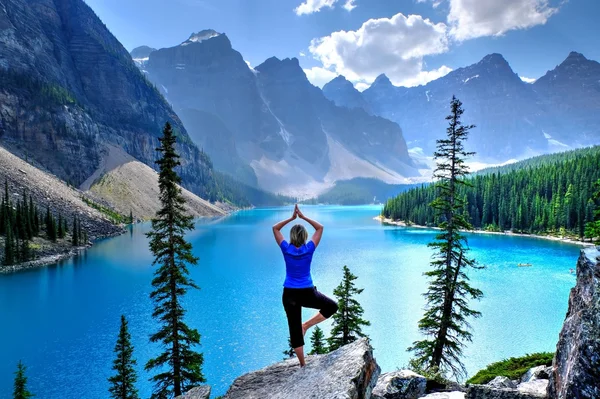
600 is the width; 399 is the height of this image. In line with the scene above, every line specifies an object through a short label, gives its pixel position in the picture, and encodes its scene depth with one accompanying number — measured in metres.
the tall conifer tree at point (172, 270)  19.80
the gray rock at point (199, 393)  11.13
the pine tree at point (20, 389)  18.92
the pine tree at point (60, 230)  92.19
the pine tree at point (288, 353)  26.10
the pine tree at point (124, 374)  21.77
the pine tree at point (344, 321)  23.73
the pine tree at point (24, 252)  74.25
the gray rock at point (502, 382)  13.70
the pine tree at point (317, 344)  25.46
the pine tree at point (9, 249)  71.49
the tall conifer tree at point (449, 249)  21.53
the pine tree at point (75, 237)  92.56
